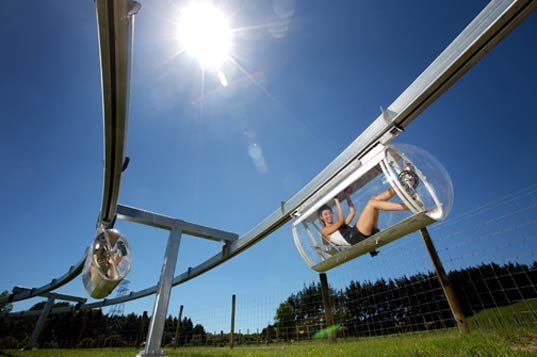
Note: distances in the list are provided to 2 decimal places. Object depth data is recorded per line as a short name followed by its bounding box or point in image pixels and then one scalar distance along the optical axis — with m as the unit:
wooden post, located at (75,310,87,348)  13.47
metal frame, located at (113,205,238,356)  3.75
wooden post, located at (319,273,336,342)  4.87
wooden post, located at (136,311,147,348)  9.51
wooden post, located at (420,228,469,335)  3.39
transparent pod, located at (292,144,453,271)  1.60
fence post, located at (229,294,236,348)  7.79
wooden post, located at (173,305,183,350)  8.85
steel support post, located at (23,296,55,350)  13.44
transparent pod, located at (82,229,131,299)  3.13
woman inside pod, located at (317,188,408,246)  1.76
